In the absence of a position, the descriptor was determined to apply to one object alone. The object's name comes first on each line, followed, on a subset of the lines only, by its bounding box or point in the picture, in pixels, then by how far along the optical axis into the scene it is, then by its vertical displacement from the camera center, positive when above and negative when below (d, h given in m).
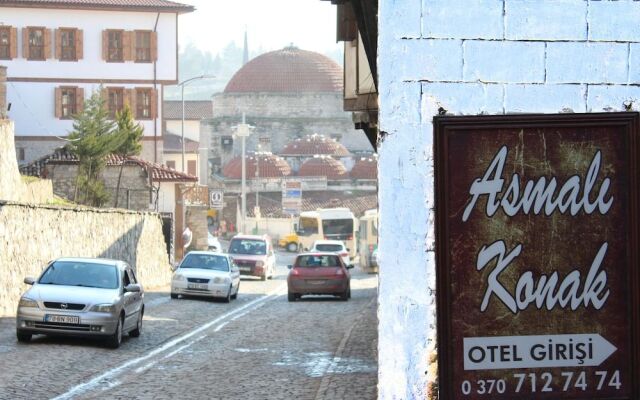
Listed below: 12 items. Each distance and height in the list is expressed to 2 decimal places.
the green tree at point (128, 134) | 52.78 +3.27
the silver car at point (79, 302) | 18.28 -1.28
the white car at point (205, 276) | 32.41 -1.61
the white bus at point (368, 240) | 57.00 -1.28
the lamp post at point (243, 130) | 83.66 +5.38
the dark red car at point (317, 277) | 33.91 -1.72
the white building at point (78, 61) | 61.53 +7.36
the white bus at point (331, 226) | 77.50 -0.88
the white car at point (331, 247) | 56.30 -1.57
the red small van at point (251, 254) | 47.25 -1.55
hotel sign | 6.38 -0.23
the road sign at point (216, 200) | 63.34 +0.62
